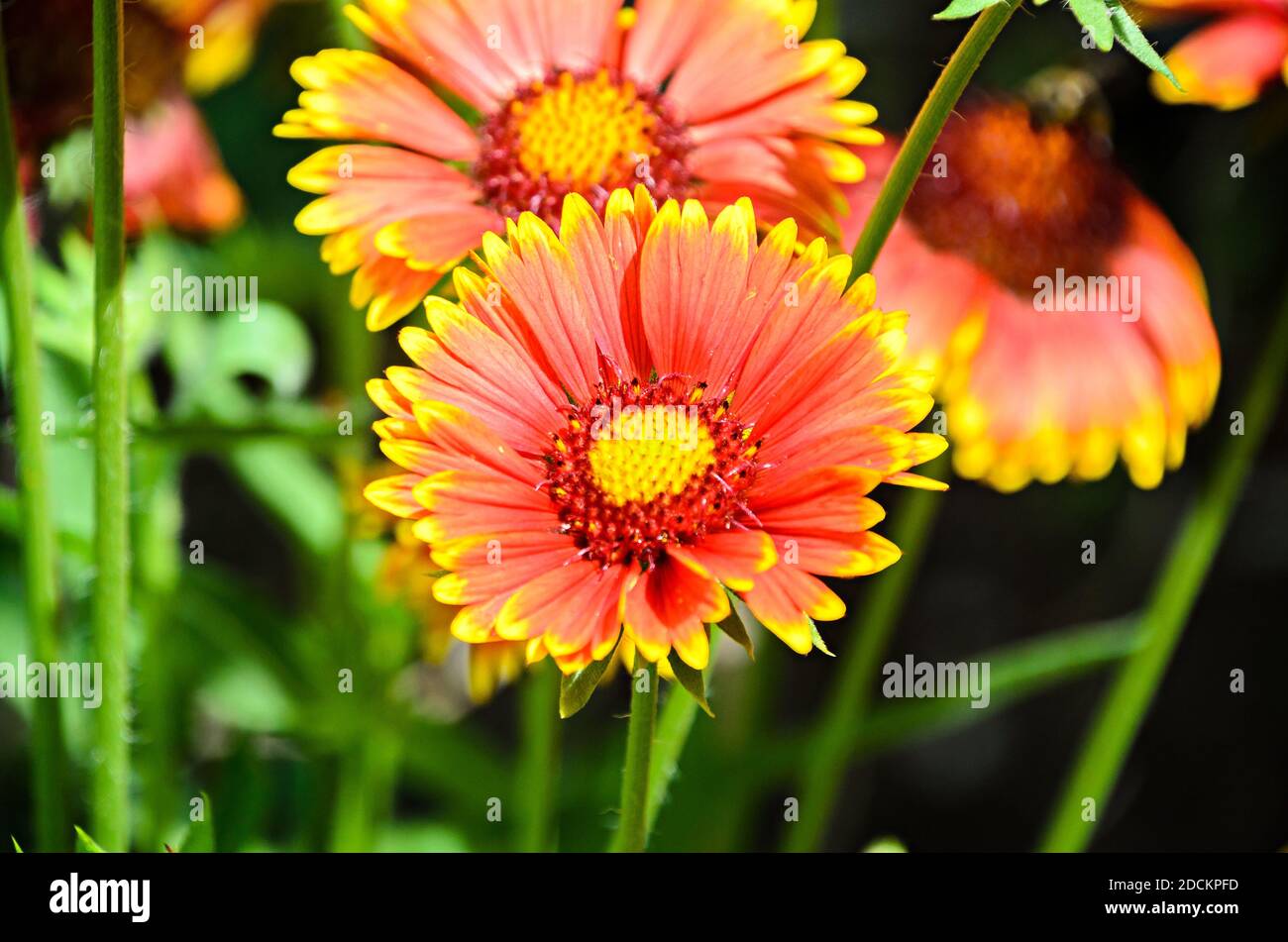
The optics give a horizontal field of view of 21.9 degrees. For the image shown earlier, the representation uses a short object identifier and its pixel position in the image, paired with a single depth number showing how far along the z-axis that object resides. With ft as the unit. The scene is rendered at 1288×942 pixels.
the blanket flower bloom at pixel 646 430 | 1.25
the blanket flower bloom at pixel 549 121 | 1.36
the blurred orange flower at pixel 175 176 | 1.87
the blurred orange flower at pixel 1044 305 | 1.62
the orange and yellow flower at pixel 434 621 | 1.60
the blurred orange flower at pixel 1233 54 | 1.52
